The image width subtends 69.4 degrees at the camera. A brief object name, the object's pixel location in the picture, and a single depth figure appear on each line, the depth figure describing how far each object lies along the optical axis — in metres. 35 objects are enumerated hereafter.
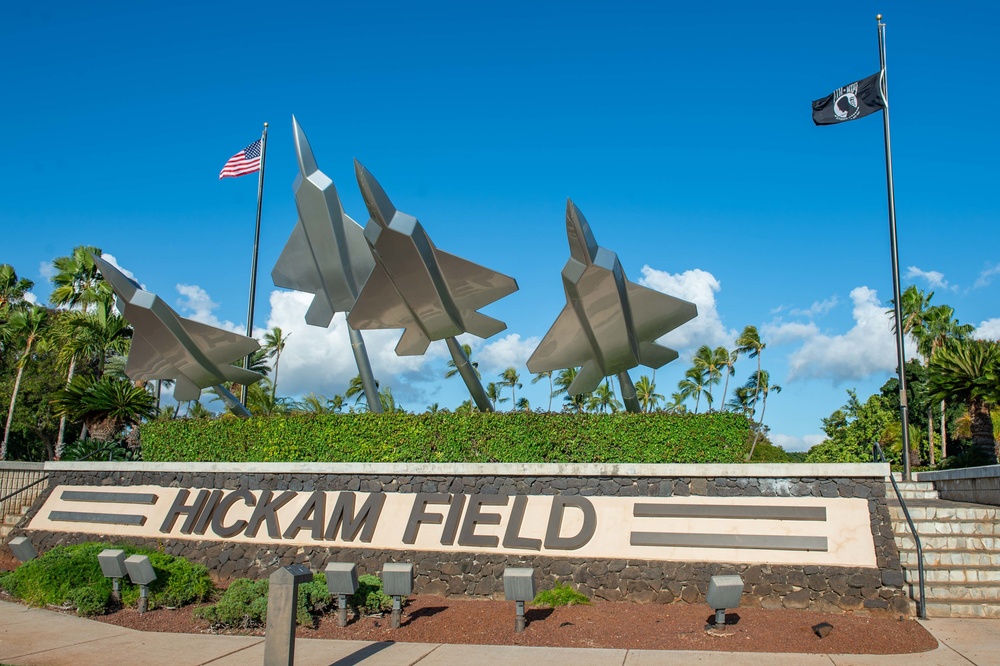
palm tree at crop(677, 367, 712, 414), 56.91
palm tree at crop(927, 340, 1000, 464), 18.80
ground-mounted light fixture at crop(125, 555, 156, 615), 9.45
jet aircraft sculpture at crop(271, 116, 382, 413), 15.30
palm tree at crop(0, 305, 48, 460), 31.73
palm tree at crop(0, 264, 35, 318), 36.25
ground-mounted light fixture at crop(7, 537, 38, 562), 11.61
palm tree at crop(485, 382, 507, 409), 59.19
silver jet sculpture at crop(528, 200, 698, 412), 12.93
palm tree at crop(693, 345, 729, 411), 55.15
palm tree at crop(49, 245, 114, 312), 31.55
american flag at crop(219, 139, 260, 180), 21.22
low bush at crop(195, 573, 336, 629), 8.96
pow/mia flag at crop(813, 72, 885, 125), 17.84
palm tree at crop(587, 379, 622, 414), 53.42
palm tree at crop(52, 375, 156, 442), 18.34
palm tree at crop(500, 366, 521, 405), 63.03
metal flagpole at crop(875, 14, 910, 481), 15.02
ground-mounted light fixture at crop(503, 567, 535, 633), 8.34
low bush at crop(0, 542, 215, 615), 9.85
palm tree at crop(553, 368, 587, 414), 54.67
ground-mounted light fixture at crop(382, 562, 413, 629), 8.66
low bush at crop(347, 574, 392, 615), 9.52
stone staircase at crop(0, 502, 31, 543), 15.24
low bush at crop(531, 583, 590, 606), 10.02
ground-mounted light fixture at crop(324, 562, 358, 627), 8.79
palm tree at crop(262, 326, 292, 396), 49.19
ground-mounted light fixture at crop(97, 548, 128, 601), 9.85
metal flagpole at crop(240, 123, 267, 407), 19.67
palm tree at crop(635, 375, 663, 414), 59.78
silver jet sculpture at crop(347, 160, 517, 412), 13.38
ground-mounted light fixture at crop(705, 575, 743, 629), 7.97
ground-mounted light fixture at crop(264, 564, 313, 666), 6.33
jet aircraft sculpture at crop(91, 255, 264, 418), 15.00
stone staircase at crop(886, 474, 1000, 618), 9.12
